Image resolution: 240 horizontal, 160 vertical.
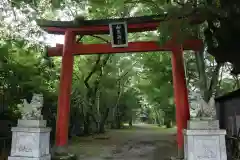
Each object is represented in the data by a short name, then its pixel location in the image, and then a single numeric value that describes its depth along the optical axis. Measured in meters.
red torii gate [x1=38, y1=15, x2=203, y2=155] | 6.80
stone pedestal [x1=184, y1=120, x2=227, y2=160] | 5.04
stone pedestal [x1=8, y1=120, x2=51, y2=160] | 5.67
